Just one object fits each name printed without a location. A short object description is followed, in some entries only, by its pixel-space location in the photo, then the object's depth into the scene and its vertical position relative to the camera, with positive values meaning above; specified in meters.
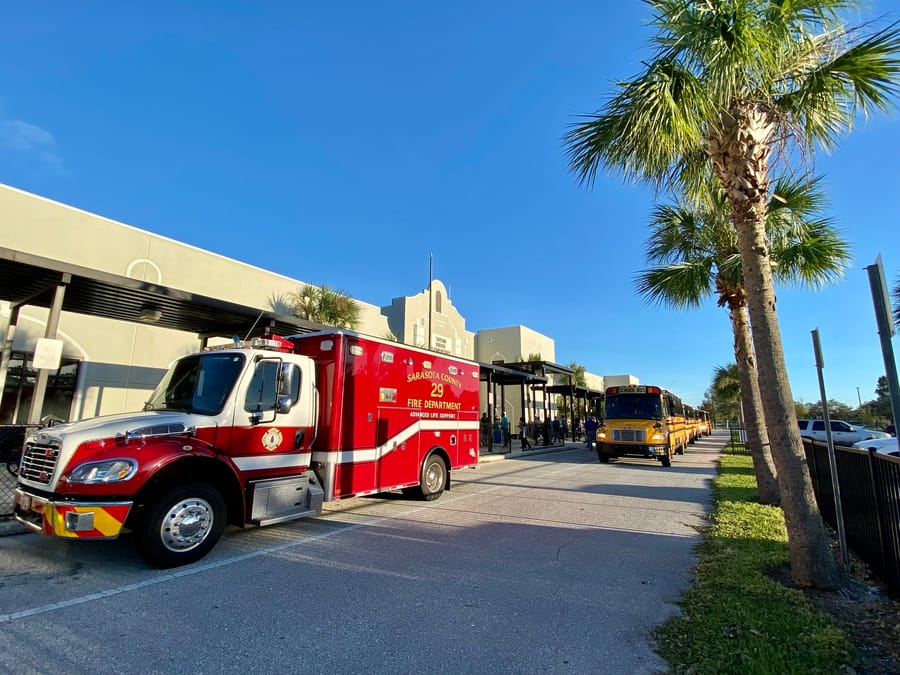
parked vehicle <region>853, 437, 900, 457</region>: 13.18 -0.49
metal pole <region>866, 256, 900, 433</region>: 3.13 +0.75
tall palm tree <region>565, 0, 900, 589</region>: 4.99 +3.92
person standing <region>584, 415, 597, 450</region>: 24.70 -0.11
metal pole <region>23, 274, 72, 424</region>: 7.82 +1.51
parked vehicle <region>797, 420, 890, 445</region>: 23.80 -0.16
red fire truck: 4.79 -0.28
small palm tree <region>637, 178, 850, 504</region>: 9.15 +3.87
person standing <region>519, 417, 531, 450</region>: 25.08 -0.45
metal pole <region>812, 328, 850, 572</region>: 4.97 -0.52
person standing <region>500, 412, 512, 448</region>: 25.09 -0.14
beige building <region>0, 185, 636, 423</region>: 13.34 +3.20
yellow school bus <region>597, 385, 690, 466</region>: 16.83 +0.09
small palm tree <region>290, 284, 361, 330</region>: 20.39 +5.20
